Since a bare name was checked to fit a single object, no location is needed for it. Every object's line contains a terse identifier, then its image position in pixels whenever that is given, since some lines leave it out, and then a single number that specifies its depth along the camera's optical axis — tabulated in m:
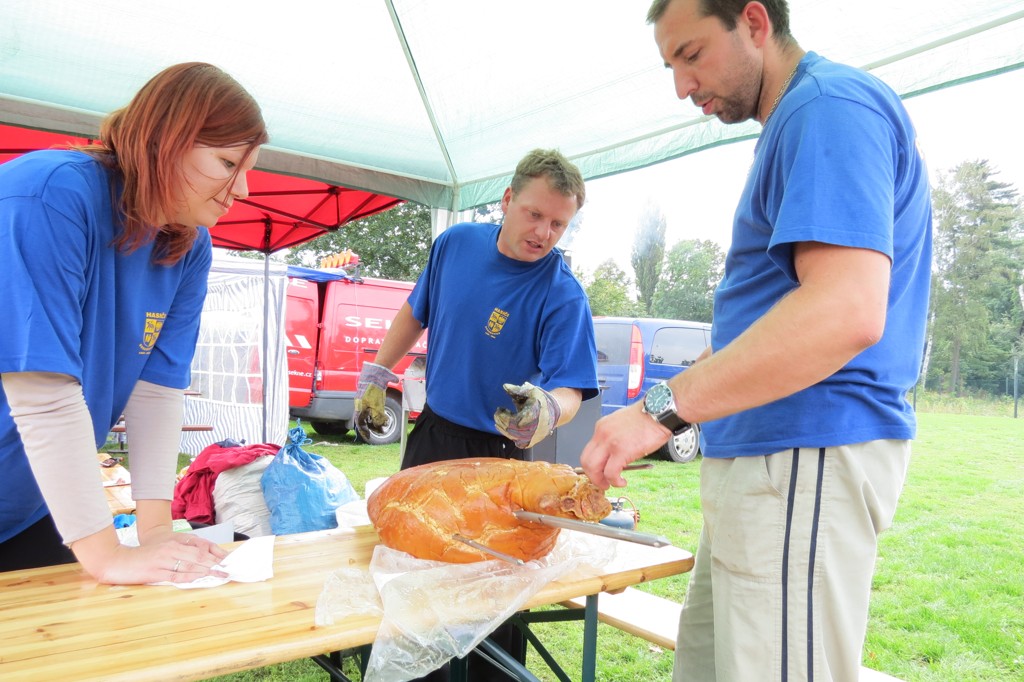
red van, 10.23
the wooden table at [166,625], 1.12
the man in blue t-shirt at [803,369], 1.19
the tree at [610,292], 22.22
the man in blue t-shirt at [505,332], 2.50
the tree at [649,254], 24.55
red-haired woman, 1.29
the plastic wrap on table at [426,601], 1.34
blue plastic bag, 3.75
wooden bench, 2.70
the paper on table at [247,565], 1.53
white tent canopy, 2.96
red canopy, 4.52
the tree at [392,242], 26.44
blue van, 8.99
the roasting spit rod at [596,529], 1.26
